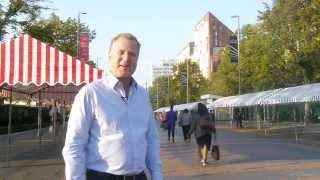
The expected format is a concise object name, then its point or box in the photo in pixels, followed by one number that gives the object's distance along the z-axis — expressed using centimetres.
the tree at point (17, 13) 2653
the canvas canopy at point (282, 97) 2389
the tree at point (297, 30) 2285
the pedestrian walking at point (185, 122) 2065
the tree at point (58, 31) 2835
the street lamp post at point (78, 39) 3187
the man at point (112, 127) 273
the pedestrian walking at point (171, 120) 2146
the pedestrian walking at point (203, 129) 1217
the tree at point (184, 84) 8423
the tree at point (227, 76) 5171
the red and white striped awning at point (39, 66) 1117
